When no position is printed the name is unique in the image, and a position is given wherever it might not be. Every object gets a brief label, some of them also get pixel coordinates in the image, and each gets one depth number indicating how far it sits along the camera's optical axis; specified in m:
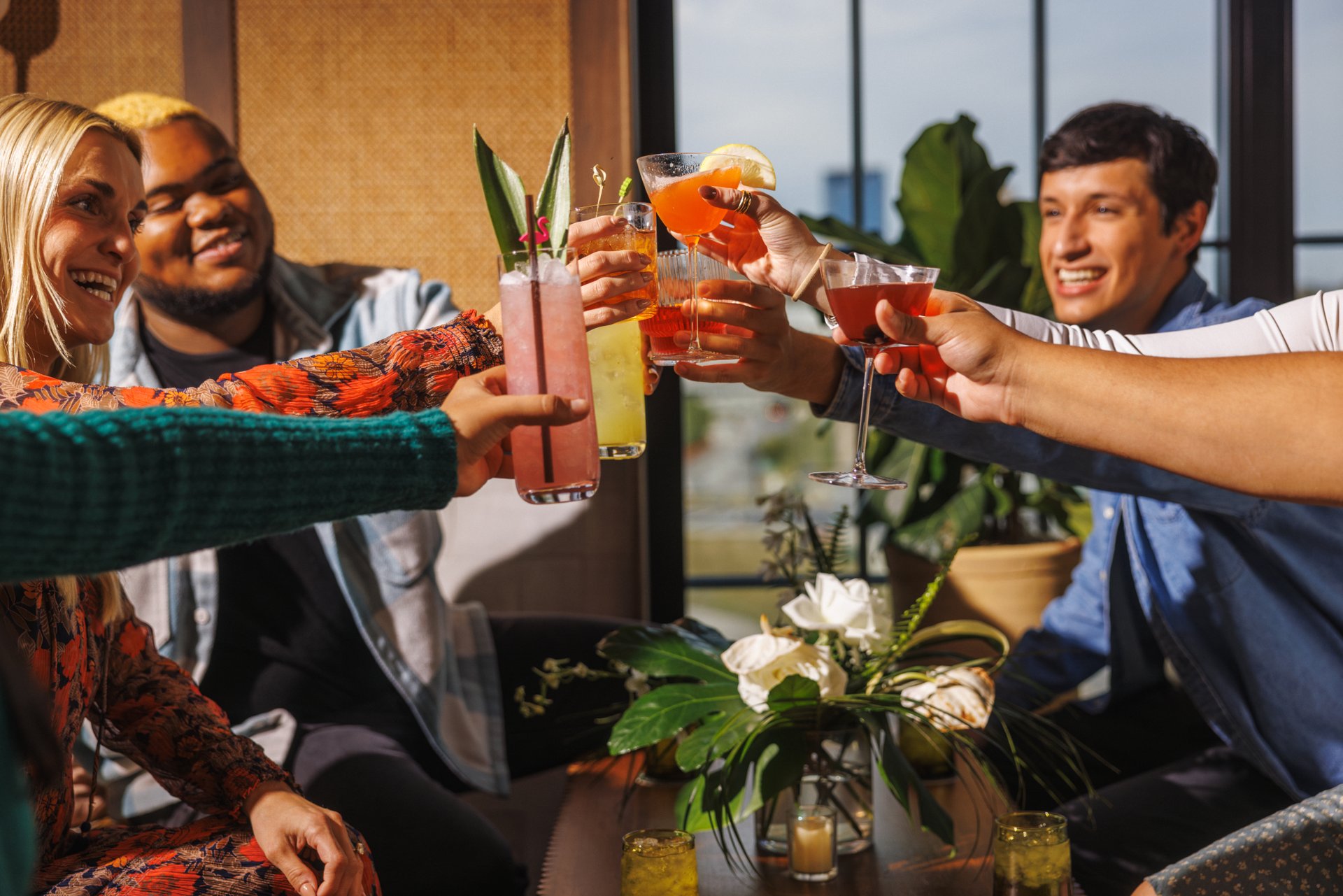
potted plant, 2.81
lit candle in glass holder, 1.37
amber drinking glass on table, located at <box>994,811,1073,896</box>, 1.23
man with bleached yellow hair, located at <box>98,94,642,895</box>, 2.26
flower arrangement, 1.34
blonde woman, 1.30
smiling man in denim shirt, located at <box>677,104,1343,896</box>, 1.69
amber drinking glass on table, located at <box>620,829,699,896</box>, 1.23
